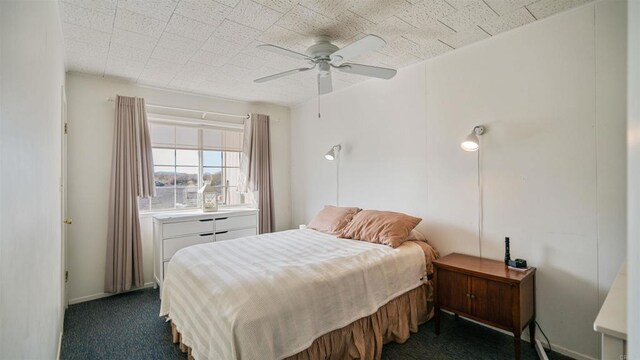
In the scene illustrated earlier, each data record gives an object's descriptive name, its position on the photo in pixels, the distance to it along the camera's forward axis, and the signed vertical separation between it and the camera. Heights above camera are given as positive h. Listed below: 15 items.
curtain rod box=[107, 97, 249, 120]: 3.62 +0.93
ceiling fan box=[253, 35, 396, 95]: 2.17 +0.91
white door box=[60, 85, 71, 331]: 2.76 -0.25
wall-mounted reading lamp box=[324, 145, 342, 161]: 3.77 +0.35
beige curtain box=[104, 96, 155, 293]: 3.26 -0.11
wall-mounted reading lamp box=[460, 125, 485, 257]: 2.42 +0.26
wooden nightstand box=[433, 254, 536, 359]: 2.02 -0.85
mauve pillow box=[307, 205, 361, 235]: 3.24 -0.45
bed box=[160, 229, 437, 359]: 1.58 -0.75
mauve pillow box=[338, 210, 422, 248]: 2.68 -0.46
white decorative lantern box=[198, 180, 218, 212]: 3.83 -0.22
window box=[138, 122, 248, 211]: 3.78 +0.23
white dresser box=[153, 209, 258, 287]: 3.30 -0.60
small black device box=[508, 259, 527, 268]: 2.21 -0.64
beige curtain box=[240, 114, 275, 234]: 4.30 +0.19
